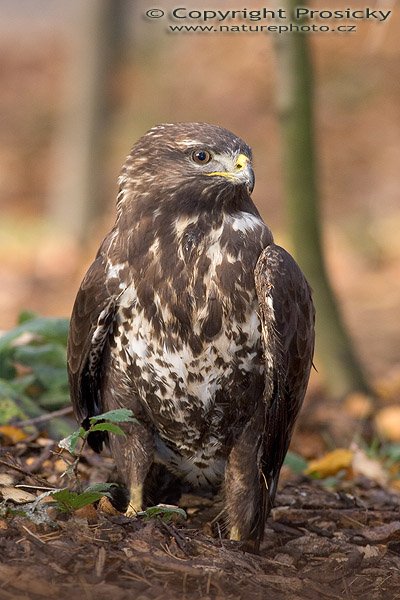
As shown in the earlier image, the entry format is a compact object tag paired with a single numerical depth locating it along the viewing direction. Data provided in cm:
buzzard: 959
